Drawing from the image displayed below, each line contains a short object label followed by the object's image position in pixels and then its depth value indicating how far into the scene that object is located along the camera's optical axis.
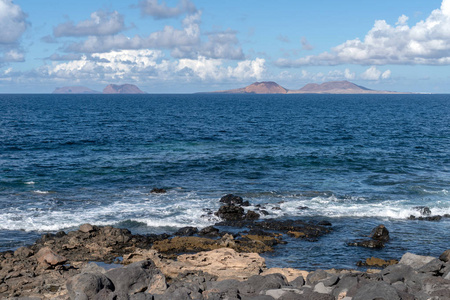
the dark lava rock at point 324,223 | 31.08
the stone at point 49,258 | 22.08
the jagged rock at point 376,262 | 24.38
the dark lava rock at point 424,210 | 34.28
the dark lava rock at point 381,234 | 28.28
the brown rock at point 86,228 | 27.11
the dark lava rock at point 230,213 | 32.58
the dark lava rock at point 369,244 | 27.27
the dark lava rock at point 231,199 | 35.81
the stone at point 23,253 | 23.09
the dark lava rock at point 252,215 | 32.62
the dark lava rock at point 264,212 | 33.34
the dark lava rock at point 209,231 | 28.94
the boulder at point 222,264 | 21.18
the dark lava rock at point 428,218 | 33.06
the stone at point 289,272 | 20.70
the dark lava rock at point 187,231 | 29.00
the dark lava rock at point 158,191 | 39.28
